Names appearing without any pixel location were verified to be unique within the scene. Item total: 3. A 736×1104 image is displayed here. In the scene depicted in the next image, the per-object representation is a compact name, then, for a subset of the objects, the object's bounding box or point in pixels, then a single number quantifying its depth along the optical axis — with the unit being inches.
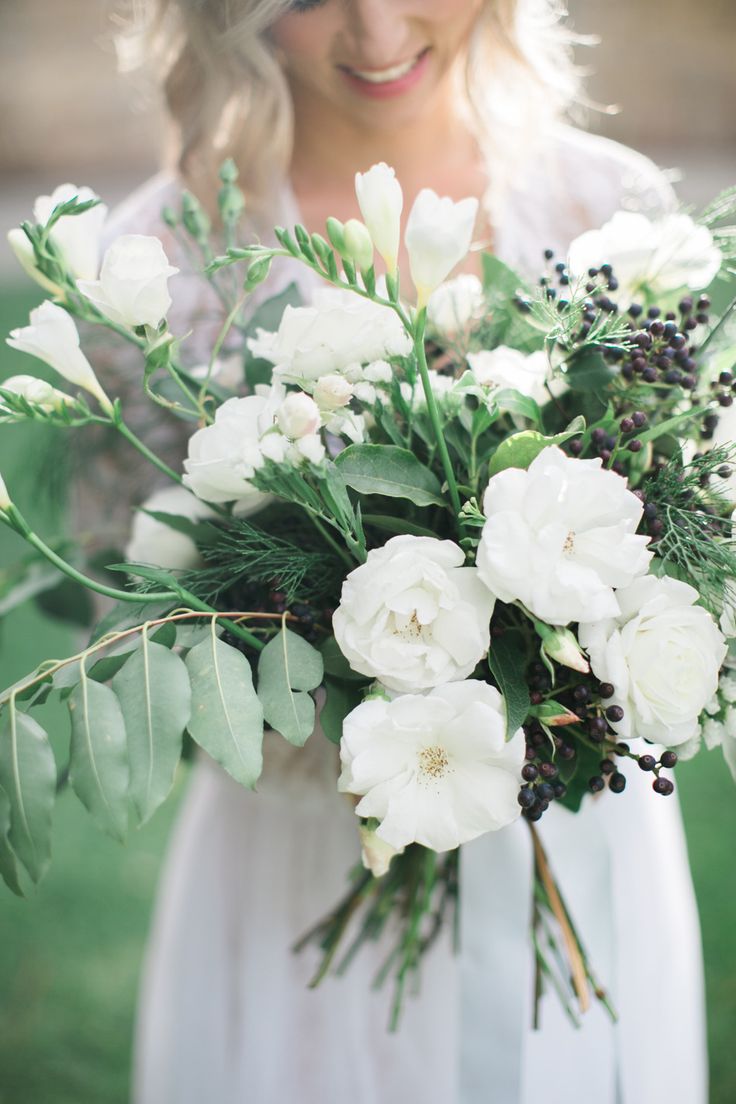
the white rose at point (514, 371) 27.3
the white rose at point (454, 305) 30.4
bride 38.4
